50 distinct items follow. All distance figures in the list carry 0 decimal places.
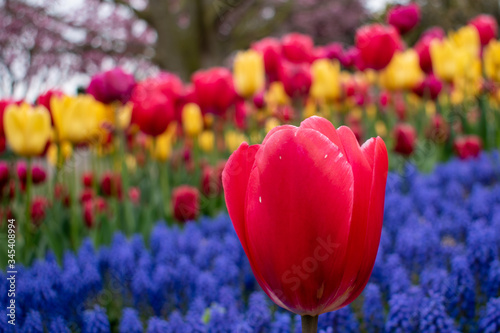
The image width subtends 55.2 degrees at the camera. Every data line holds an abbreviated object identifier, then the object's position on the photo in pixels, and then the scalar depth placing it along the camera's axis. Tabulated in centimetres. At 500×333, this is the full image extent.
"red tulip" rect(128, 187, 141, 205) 247
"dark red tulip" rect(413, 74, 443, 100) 311
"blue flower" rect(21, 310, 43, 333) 88
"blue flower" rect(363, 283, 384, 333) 93
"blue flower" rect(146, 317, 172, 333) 90
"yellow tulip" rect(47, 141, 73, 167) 193
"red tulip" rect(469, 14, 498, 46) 317
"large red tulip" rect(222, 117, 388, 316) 53
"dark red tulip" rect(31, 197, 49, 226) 191
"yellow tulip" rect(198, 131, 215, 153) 397
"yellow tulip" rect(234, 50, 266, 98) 288
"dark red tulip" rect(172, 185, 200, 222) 193
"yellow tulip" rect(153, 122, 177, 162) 276
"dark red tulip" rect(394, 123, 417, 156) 224
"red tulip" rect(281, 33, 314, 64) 271
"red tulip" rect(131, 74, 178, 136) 212
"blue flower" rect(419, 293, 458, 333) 82
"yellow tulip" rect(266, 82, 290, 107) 389
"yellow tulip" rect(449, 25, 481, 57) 319
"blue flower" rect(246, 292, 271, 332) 90
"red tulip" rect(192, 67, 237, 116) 266
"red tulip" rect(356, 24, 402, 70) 269
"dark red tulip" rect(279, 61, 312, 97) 266
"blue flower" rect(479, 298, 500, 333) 81
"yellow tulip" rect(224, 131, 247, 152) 357
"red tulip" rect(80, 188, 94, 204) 217
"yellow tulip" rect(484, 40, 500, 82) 288
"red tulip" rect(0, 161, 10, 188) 191
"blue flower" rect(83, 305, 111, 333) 91
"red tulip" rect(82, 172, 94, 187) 257
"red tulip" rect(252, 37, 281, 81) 283
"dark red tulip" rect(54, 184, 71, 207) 215
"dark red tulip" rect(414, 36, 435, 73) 308
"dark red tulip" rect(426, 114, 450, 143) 269
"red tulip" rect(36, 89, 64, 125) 191
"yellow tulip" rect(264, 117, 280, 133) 194
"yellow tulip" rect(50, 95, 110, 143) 181
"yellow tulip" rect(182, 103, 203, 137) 320
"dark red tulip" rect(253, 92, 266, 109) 308
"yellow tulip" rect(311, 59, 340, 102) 313
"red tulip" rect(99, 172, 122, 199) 227
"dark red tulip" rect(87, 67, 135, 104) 200
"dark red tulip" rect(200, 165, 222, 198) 231
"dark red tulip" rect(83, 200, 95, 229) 202
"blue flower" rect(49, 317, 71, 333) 89
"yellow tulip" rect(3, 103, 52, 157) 170
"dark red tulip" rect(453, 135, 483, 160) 246
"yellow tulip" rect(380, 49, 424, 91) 317
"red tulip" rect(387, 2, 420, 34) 276
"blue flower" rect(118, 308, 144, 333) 93
